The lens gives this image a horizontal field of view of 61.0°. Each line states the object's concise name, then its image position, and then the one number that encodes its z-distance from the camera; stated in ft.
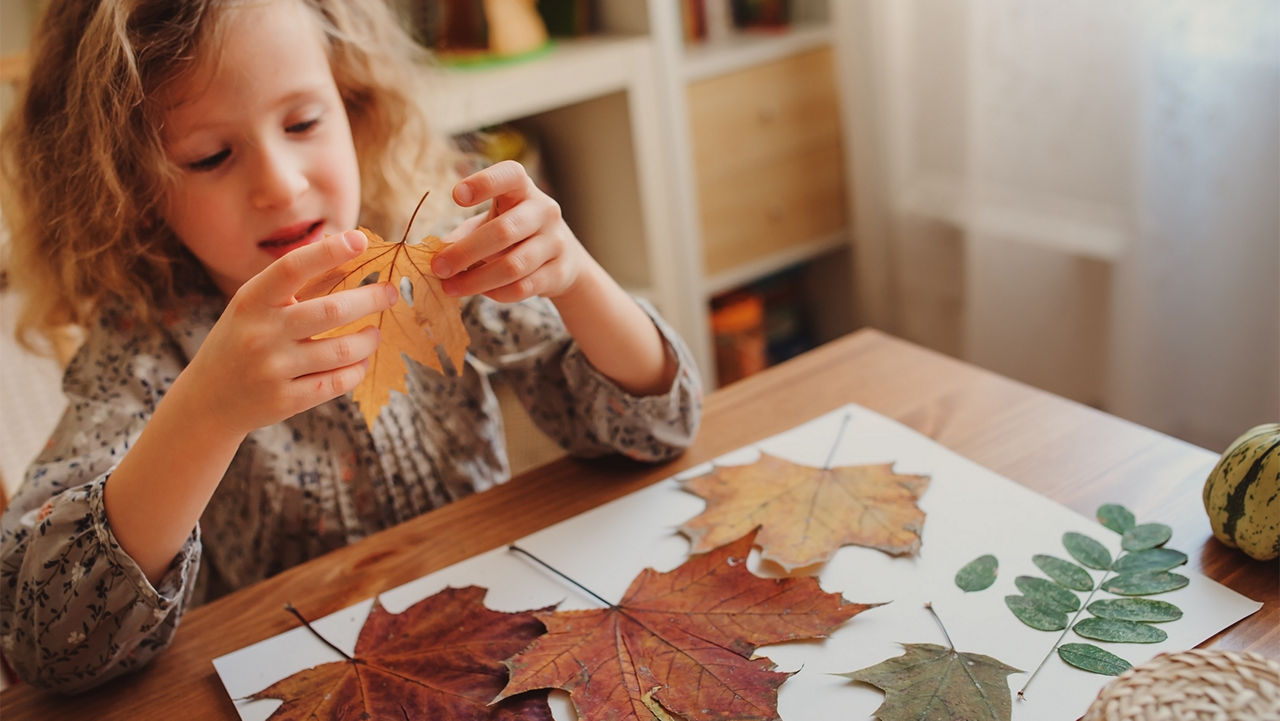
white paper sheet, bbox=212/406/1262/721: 1.91
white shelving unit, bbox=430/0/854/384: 5.37
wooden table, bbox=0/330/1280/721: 2.19
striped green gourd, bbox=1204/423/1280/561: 2.06
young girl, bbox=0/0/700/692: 2.19
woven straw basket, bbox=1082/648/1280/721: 1.49
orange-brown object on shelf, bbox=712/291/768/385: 6.89
